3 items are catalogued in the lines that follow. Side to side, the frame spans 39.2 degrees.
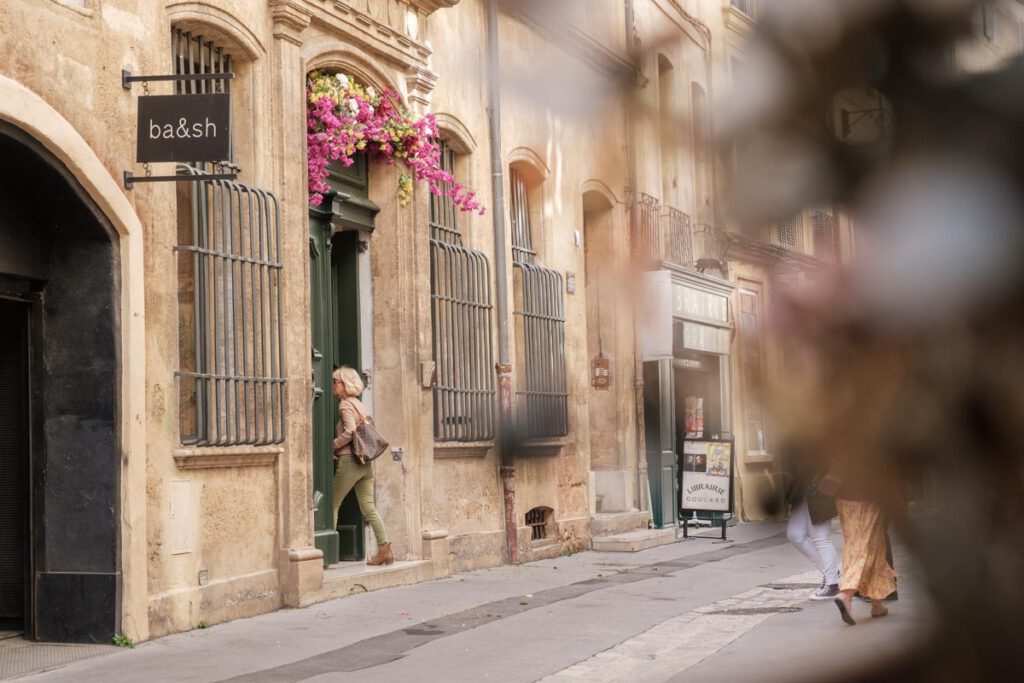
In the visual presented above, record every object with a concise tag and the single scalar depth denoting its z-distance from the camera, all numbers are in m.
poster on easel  16.34
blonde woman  11.23
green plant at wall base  8.14
